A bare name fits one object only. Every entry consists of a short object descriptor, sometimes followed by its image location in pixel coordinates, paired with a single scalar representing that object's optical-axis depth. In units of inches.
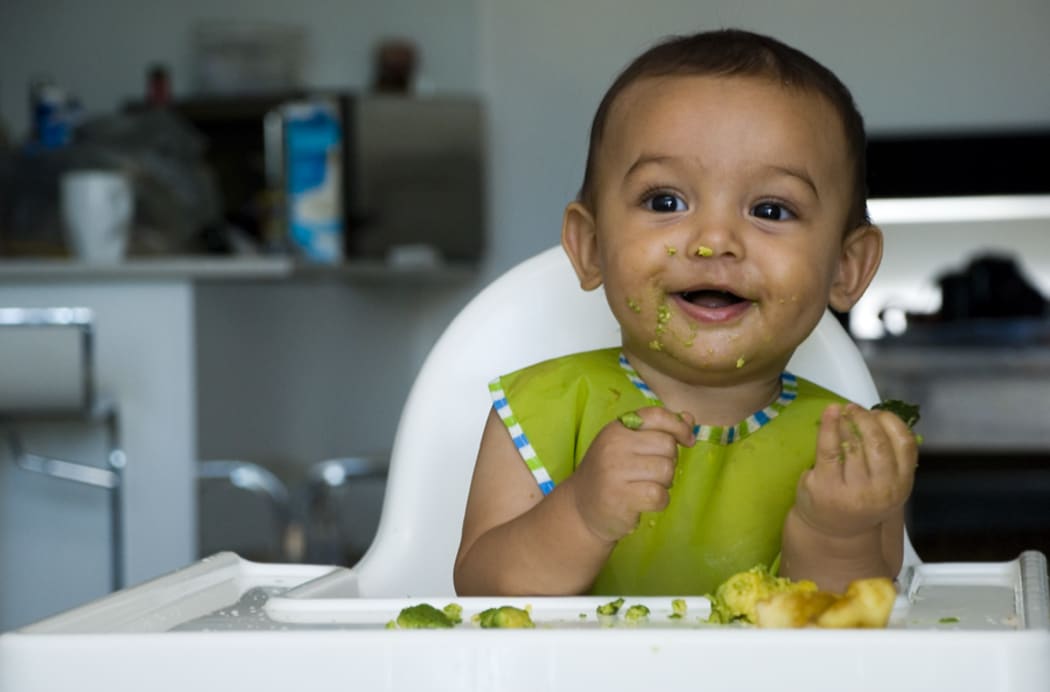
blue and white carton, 135.4
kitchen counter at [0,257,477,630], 103.4
